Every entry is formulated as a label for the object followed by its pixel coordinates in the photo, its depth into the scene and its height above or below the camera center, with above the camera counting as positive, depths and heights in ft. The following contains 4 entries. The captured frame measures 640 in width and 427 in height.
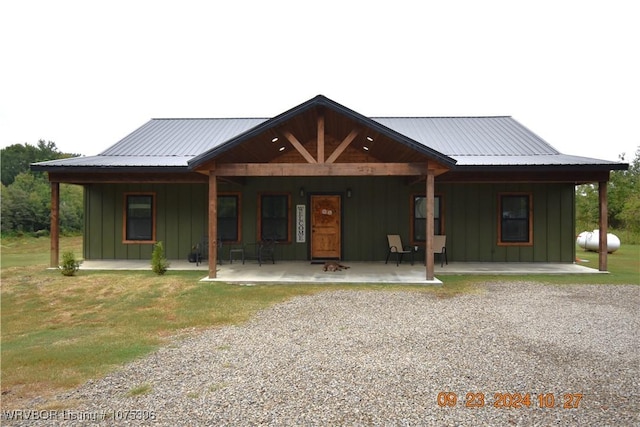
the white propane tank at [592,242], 45.52 -3.32
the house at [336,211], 34.60 +0.43
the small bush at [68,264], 26.91 -3.66
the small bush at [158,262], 27.09 -3.45
